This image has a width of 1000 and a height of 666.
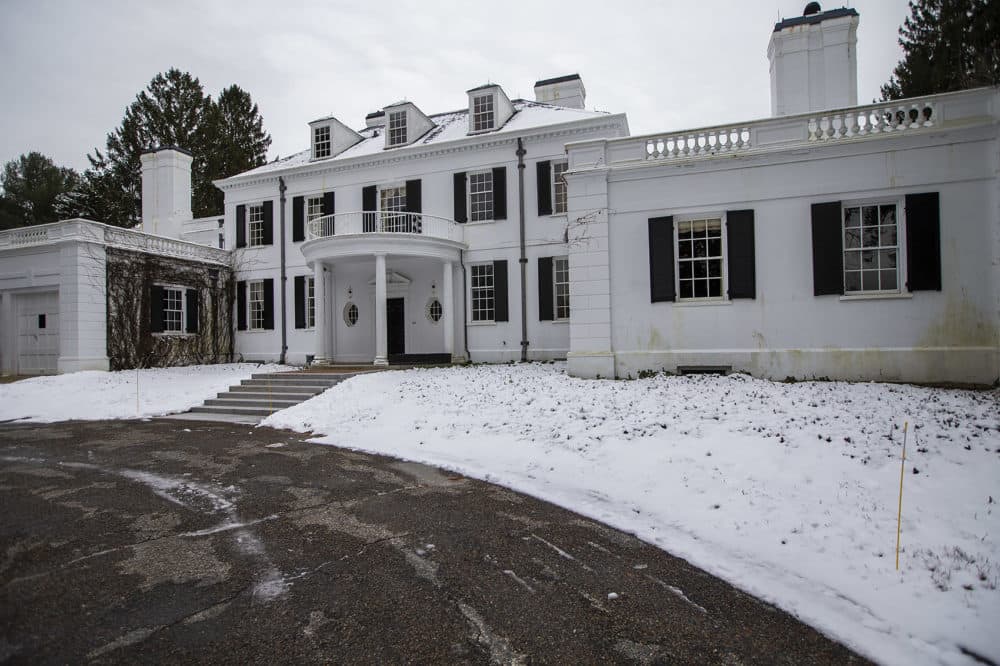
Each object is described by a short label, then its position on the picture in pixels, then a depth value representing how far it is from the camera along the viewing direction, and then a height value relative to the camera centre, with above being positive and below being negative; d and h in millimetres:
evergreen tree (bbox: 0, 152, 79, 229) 39219 +12026
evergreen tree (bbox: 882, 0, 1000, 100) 18000 +10348
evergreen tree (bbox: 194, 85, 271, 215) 36438 +13948
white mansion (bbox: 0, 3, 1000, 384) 10219 +2409
